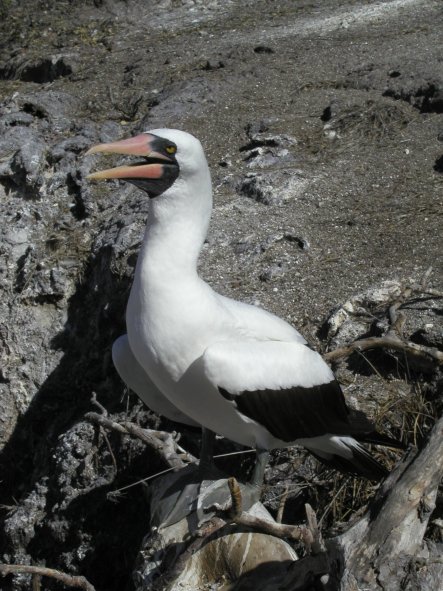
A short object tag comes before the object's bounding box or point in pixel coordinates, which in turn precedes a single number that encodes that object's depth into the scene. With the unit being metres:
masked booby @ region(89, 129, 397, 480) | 3.37
